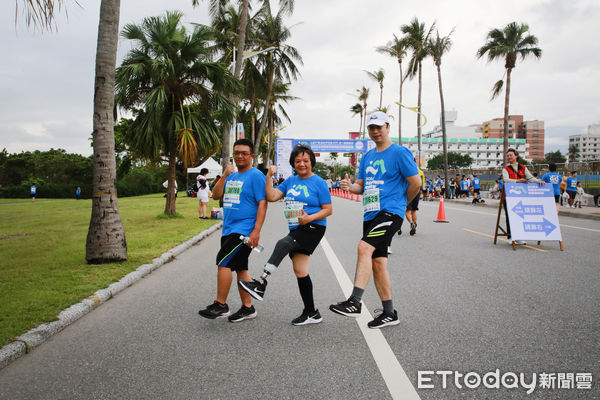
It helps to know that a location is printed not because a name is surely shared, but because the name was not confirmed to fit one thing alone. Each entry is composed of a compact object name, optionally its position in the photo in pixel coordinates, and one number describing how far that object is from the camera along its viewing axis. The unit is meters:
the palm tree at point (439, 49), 31.92
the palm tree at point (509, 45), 26.91
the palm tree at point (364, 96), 66.10
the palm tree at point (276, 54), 30.14
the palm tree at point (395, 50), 41.59
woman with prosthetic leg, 3.87
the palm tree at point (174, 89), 13.76
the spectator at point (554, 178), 14.11
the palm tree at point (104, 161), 6.86
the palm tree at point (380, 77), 55.64
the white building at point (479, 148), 149.38
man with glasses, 4.04
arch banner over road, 40.59
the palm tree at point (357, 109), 68.50
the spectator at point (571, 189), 20.56
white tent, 38.91
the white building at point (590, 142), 170.00
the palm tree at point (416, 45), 34.53
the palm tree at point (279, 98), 39.99
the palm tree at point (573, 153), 142.15
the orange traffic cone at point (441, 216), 14.35
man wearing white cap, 3.86
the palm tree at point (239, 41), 17.86
